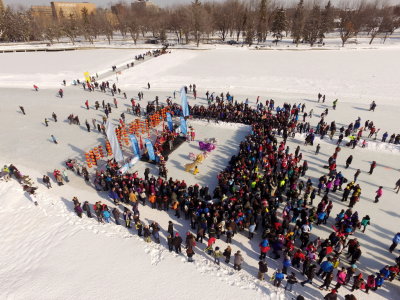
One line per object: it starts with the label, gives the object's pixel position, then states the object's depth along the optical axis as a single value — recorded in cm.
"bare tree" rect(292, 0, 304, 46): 6228
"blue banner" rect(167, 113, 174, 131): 1766
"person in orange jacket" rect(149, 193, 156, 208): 1115
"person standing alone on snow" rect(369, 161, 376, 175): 1337
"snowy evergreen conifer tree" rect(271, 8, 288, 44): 6675
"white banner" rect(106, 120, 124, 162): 1336
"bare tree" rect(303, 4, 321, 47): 6224
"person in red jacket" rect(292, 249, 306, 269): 831
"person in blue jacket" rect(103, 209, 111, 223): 1031
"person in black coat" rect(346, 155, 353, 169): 1386
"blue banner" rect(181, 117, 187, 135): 1747
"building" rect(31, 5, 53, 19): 15225
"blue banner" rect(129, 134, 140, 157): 1478
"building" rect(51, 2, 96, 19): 14485
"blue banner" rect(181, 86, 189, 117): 1892
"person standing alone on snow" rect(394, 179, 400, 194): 1202
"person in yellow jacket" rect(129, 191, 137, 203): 1095
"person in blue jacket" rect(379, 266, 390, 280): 757
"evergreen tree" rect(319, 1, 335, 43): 6325
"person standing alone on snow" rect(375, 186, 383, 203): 1128
